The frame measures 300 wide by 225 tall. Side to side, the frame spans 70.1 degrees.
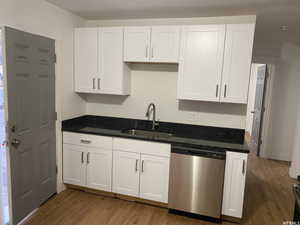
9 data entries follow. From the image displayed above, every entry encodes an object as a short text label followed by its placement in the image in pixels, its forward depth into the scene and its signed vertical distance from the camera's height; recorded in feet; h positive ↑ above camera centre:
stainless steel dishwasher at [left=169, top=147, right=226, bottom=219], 8.02 -3.44
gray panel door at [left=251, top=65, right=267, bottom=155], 16.12 -1.33
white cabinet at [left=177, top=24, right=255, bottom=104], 8.27 +1.13
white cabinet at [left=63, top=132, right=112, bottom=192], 9.45 -3.41
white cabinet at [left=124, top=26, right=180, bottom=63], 8.95 +1.87
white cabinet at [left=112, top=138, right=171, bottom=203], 8.71 -3.41
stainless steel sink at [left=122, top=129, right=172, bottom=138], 10.12 -2.20
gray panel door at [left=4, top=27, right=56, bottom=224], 6.99 -1.30
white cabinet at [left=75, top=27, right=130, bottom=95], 9.67 +1.08
